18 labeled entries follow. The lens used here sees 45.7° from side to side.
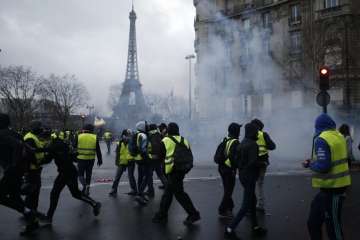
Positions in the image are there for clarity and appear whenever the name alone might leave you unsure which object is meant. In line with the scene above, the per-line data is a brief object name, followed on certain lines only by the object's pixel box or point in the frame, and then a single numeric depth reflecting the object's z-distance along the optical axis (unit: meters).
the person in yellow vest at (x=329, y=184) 4.83
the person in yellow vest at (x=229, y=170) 7.56
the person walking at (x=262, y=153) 8.21
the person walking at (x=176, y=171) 7.20
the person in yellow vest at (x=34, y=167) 7.30
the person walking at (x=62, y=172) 7.18
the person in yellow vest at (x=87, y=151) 9.97
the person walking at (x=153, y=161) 9.92
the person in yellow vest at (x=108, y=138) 29.05
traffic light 14.09
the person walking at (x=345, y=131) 12.33
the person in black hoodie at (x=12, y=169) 6.44
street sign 14.34
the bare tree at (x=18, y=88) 43.12
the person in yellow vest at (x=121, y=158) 10.58
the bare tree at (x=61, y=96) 49.06
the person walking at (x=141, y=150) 9.70
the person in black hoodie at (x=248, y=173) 6.27
